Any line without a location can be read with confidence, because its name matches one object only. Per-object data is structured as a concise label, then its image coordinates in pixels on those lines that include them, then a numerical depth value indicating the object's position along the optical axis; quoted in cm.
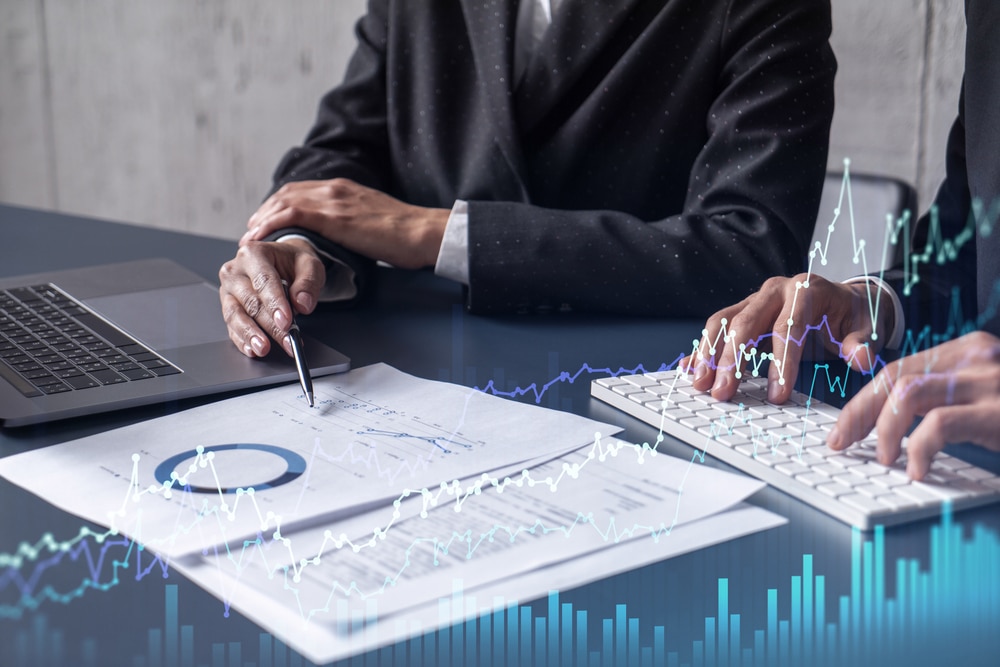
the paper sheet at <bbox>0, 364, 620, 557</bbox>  56
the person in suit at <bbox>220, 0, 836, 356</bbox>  101
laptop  75
